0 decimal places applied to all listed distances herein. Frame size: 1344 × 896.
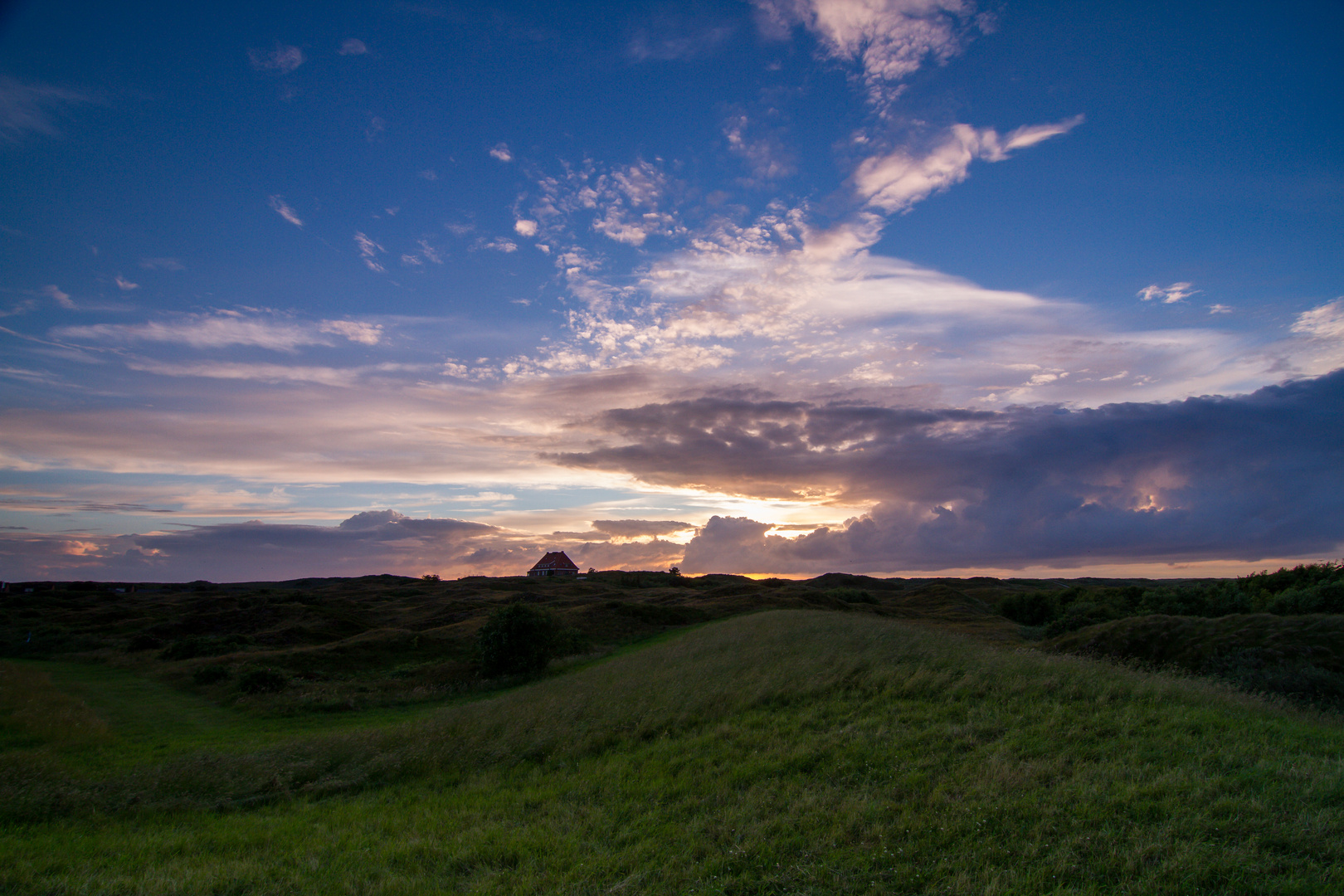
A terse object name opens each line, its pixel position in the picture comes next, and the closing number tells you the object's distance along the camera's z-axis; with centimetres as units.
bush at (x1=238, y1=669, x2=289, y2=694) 2978
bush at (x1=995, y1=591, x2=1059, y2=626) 5513
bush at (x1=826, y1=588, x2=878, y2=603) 7174
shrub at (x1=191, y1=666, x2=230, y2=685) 3288
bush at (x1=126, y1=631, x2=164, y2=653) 4569
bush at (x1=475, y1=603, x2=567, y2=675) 3422
